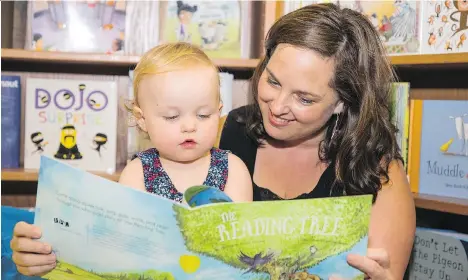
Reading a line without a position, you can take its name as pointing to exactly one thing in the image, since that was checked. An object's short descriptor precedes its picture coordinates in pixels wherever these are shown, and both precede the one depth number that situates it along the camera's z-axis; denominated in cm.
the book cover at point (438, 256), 174
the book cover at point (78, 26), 223
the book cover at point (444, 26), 174
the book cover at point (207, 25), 229
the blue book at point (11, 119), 216
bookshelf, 187
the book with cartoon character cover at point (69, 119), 219
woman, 137
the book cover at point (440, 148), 180
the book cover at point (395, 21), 187
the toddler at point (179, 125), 117
